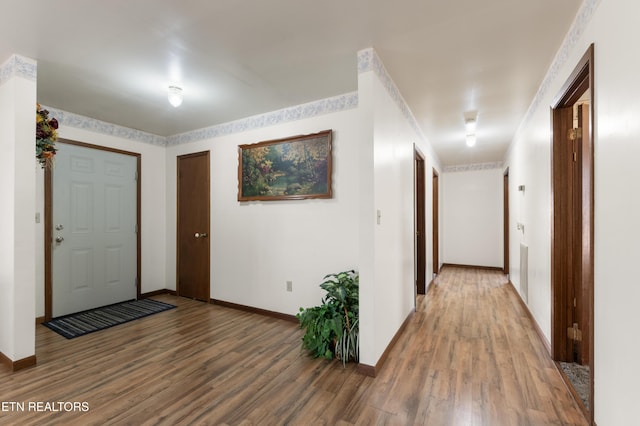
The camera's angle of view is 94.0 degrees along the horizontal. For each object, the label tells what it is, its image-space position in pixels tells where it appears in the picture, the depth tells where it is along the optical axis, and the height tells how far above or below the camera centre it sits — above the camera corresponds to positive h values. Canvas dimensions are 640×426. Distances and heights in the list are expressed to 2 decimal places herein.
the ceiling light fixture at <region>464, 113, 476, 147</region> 3.62 +1.07
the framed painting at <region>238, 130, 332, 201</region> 3.20 +0.50
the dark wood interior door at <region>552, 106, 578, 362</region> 2.30 -0.14
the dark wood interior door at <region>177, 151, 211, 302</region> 4.14 -0.21
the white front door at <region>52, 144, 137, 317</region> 3.48 -0.21
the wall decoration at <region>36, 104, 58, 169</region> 2.49 +0.66
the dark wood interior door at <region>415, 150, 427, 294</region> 4.48 -0.28
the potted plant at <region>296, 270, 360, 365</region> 2.44 -0.95
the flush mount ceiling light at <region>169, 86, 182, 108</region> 2.73 +1.07
